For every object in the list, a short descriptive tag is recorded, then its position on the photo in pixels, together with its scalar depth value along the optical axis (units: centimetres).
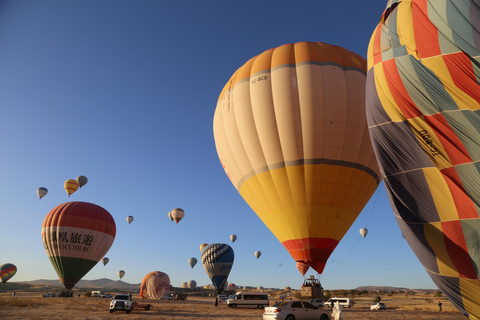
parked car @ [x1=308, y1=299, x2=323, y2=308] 2800
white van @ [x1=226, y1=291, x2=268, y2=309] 3120
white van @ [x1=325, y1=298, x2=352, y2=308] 3588
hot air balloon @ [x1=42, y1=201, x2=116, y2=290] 4212
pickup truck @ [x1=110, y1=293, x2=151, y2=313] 2320
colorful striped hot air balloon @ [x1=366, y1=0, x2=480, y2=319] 890
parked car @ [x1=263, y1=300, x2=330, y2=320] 1617
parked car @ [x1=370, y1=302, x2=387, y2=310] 3502
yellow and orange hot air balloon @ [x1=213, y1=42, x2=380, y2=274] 2281
